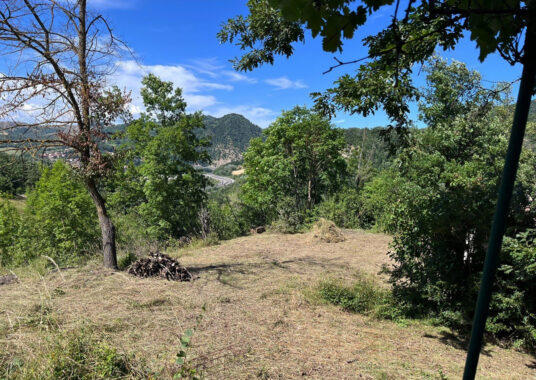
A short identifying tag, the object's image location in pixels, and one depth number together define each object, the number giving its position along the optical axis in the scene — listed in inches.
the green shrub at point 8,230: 821.1
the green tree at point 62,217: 684.7
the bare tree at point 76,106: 208.1
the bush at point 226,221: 504.4
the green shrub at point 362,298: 193.6
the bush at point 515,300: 140.7
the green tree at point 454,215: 164.1
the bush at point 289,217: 515.2
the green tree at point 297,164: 623.8
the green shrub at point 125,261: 281.8
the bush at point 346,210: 560.1
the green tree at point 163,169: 585.9
